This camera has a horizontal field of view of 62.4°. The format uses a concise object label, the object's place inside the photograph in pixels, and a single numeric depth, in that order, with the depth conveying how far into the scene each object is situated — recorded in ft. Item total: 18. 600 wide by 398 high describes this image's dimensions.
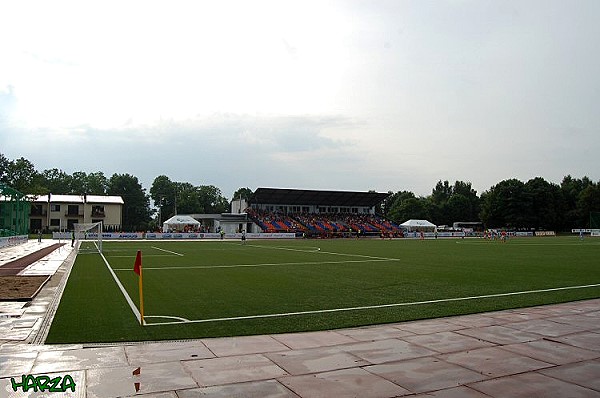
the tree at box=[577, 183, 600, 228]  344.28
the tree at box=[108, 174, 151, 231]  390.01
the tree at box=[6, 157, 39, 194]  260.21
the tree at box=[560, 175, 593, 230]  351.67
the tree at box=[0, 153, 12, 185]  266.98
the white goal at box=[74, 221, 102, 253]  120.02
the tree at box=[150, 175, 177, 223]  447.01
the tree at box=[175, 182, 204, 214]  439.22
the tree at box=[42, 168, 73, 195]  409.28
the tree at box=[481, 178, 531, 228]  341.62
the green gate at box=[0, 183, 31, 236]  139.33
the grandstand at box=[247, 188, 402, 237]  273.13
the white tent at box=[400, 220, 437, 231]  289.12
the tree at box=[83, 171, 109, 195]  421.59
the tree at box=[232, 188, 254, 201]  552.41
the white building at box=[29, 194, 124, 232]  281.99
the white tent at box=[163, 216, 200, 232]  242.99
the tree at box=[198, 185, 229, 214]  475.72
